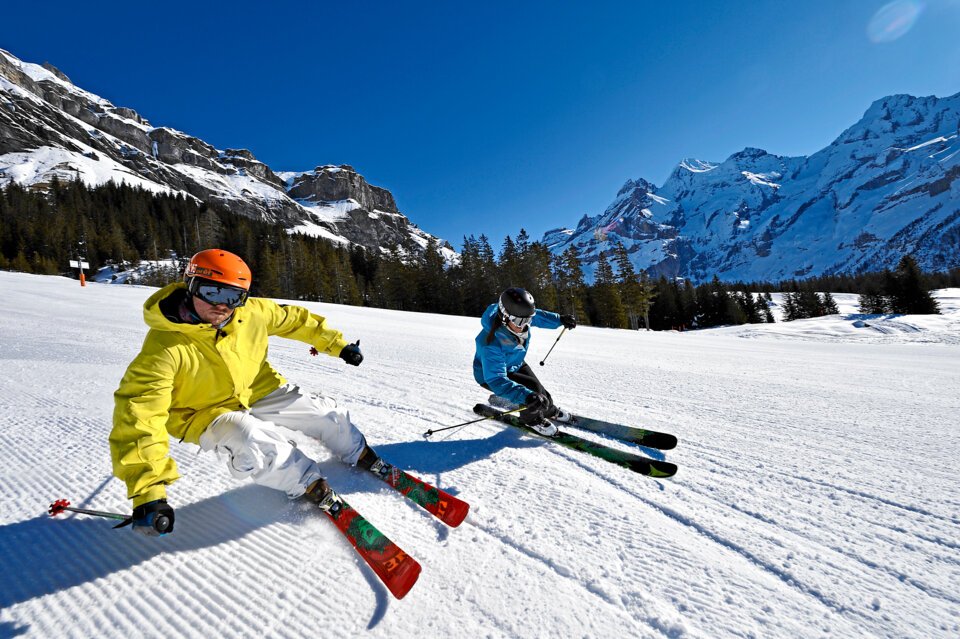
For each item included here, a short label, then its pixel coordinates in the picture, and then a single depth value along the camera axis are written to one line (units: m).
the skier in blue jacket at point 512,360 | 3.72
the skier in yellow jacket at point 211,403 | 1.98
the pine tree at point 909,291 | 37.72
